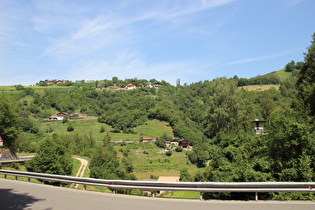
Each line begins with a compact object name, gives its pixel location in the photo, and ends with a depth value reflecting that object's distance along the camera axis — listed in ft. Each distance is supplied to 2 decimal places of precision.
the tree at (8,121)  134.21
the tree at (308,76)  93.81
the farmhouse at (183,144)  368.68
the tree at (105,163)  143.64
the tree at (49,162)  105.81
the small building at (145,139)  356.69
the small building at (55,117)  444.14
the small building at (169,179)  136.26
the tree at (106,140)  258.49
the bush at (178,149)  336.70
